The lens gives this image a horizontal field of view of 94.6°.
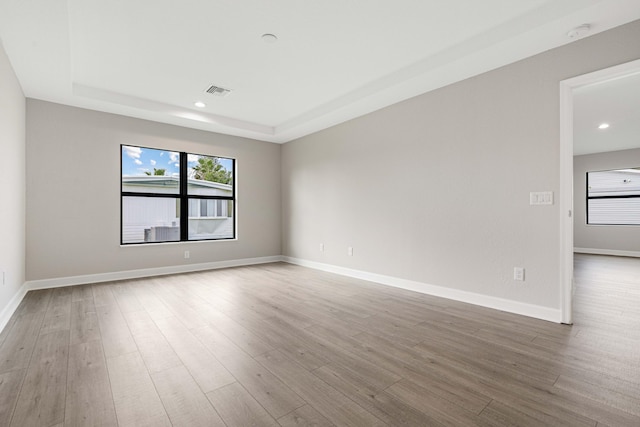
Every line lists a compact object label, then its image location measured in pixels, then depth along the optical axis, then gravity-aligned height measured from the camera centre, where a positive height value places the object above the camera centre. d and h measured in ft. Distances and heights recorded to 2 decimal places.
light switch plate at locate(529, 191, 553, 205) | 8.88 +0.45
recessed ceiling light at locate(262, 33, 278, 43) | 8.85 +5.32
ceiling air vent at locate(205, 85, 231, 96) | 12.52 +5.31
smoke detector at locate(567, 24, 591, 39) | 7.63 +4.79
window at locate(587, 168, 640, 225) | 22.82 +1.22
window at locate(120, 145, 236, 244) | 15.15 +0.96
